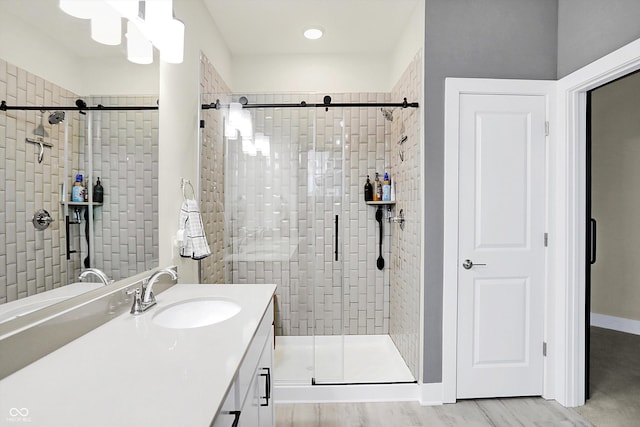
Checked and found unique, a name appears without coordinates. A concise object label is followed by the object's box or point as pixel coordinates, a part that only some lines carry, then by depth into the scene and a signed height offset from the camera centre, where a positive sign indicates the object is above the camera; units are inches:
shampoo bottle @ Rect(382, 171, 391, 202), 119.2 +7.9
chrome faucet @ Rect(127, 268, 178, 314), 53.9 -14.7
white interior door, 88.3 -8.9
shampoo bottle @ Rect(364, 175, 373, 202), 121.7 +7.3
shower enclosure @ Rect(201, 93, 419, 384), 102.1 -1.5
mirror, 35.8 +7.1
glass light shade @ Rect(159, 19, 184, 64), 69.7 +36.3
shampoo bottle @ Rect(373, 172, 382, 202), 121.5 +8.0
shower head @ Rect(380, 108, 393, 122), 113.6 +33.4
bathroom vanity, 27.7 -16.8
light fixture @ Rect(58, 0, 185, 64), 47.7 +32.4
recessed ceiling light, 110.3 +59.8
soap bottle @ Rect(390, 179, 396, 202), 117.9 +7.1
